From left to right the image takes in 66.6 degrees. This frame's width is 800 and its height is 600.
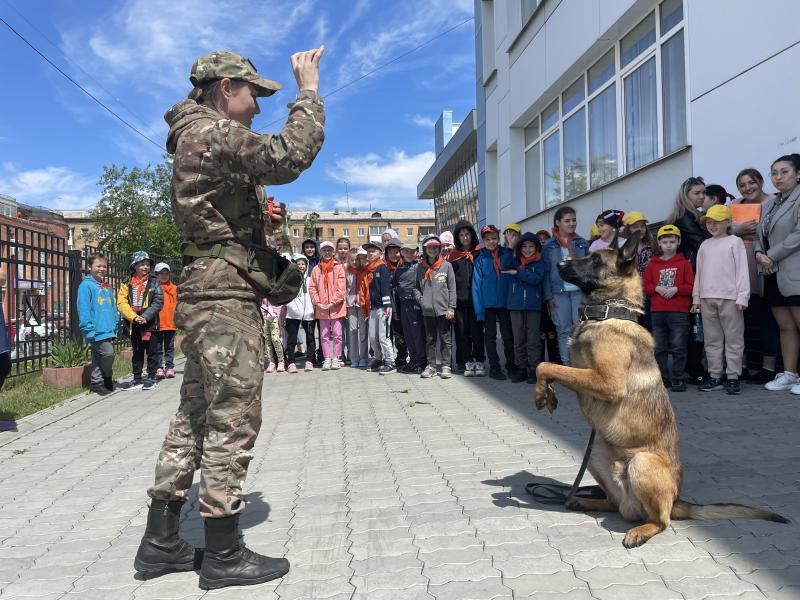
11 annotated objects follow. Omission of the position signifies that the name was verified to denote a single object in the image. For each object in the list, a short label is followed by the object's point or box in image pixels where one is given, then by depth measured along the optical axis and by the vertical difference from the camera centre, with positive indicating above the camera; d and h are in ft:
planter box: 30.22 -3.30
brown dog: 10.23 -1.84
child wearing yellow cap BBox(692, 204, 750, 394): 21.99 +0.20
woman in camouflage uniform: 8.81 -0.01
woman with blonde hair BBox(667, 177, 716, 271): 24.40 +3.30
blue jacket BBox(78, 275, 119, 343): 27.90 -0.08
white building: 23.39 +10.89
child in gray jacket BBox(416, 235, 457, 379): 29.99 +0.39
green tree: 117.08 +20.38
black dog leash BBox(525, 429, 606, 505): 11.69 -3.87
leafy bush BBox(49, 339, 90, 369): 30.76 -2.26
